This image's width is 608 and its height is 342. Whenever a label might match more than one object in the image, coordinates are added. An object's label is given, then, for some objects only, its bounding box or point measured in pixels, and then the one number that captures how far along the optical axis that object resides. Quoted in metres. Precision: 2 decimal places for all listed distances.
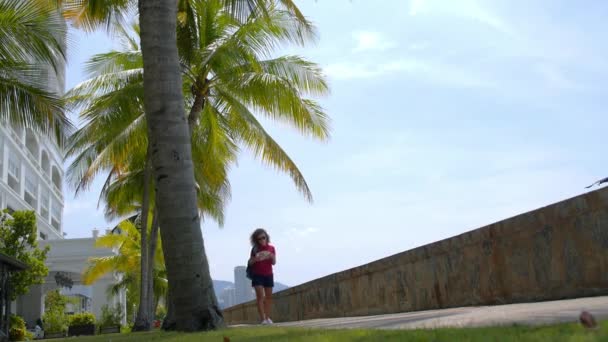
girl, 9.91
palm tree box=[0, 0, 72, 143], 13.48
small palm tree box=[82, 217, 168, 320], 33.44
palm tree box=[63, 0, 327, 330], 7.55
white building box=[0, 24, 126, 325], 38.41
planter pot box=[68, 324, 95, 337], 26.27
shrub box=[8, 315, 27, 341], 26.47
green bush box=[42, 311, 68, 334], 34.66
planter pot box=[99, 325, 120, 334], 28.16
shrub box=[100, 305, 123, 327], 36.22
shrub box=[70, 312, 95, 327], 36.22
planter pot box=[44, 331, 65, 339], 28.73
